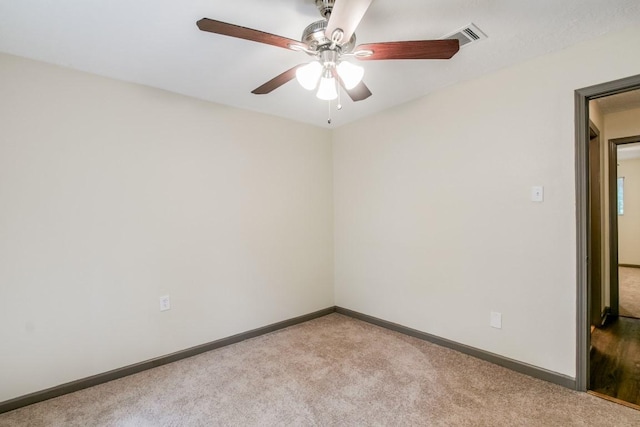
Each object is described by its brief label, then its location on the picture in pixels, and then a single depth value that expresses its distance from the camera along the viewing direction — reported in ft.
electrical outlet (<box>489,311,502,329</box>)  7.73
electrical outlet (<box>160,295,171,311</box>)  8.24
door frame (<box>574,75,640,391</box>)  6.44
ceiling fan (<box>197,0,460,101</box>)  4.07
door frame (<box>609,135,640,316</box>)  10.73
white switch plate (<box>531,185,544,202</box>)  7.00
